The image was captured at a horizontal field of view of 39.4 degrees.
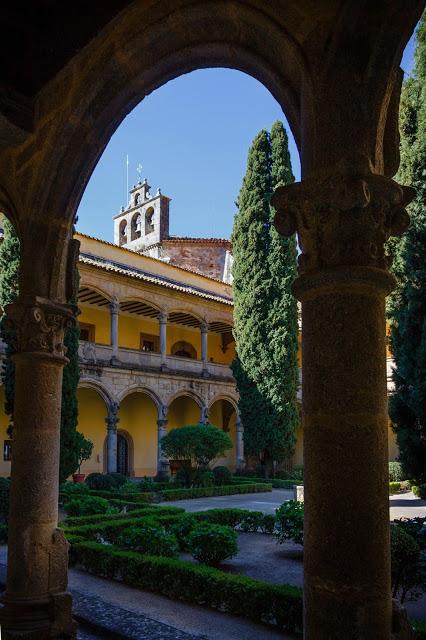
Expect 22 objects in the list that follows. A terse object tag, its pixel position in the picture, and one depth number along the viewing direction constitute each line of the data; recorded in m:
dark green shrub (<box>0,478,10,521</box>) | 10.09
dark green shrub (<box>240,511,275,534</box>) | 9.86
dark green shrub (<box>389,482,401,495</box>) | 17.23
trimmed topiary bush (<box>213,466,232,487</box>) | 18.97
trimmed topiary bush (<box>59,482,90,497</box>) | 13.38
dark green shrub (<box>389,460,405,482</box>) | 19.23
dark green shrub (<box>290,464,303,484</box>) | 21.66
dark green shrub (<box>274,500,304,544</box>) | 7.69
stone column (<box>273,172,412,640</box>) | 2.11
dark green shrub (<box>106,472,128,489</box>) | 15.56
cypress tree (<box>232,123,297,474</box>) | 20.39
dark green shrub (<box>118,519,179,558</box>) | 6.90
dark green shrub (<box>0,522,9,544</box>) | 8.79
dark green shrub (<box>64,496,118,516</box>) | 10.50
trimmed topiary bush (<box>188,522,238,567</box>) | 6.67
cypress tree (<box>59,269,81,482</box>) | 12.65
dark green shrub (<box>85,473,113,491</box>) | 15.41
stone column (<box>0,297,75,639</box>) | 3.76
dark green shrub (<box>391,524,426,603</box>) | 4.37
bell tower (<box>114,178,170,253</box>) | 32.62
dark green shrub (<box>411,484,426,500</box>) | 9.67
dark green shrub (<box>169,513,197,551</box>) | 8.30
